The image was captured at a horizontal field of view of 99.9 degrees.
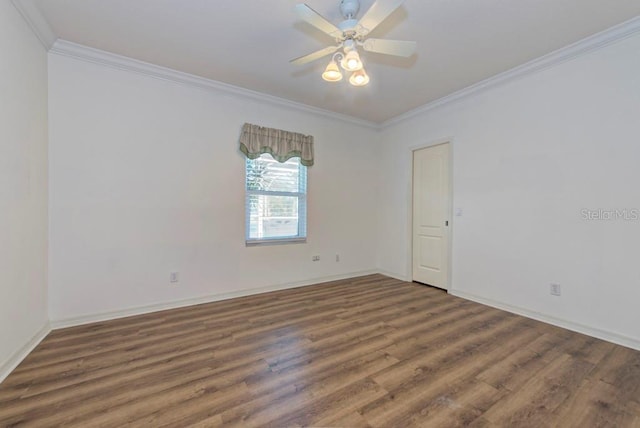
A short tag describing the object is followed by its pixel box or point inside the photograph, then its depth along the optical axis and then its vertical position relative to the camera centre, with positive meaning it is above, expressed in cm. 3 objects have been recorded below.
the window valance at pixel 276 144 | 350 +94
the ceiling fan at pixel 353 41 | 176 +126
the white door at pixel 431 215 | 385 -3
